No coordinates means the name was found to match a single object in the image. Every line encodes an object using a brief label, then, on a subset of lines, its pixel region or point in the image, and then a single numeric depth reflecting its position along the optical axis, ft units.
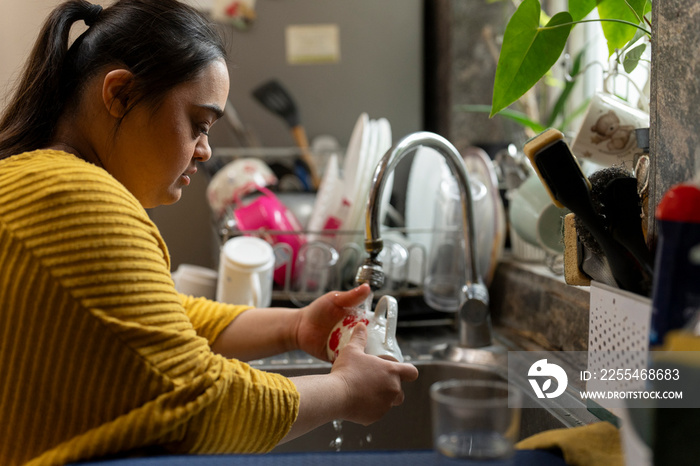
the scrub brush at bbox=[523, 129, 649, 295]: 1.99
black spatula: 5.76
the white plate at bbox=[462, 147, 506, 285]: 4.14
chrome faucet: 2.84
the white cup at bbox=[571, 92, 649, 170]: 2.75
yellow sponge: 2.37
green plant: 2.46
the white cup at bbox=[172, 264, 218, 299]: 4.28
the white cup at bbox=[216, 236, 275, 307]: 3.83
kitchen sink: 3.33
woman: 1.92
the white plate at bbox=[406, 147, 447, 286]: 4.40
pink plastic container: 4.29
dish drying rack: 4.09
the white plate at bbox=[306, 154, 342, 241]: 4.28
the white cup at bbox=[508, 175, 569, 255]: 3.44
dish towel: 1.84
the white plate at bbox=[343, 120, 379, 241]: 4.01
